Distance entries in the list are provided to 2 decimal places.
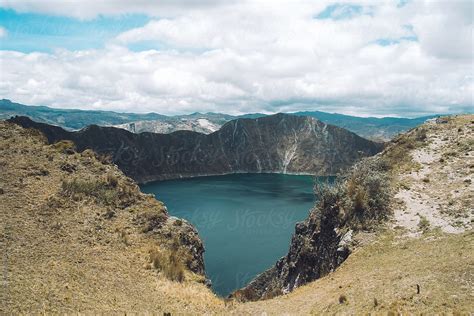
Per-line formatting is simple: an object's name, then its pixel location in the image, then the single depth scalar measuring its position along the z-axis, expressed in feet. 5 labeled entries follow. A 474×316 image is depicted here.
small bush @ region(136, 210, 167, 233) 130.31
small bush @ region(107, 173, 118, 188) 151.43
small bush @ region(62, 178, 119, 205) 135.23
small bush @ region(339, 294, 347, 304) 69.74
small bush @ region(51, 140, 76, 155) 174.75
